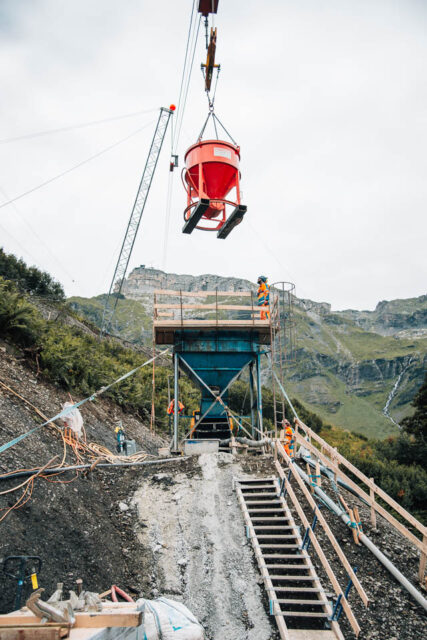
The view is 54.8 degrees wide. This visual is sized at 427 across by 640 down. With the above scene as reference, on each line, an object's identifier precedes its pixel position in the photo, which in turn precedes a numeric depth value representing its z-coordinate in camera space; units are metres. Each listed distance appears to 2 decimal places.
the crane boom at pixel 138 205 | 60.66
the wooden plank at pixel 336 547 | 6.34
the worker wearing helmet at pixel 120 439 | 14.58
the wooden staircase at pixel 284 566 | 6.55
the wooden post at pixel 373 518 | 9.81
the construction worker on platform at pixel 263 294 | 15.15
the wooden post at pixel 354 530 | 9.18
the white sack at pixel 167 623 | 5.14
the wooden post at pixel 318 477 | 11.08
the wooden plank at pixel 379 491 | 8.07
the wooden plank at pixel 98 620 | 3.94
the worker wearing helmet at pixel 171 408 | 15.62
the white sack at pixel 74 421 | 12.25
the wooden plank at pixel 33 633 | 3.68
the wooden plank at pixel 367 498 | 8.01
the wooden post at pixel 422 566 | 8.00
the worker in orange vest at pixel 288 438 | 13.59
